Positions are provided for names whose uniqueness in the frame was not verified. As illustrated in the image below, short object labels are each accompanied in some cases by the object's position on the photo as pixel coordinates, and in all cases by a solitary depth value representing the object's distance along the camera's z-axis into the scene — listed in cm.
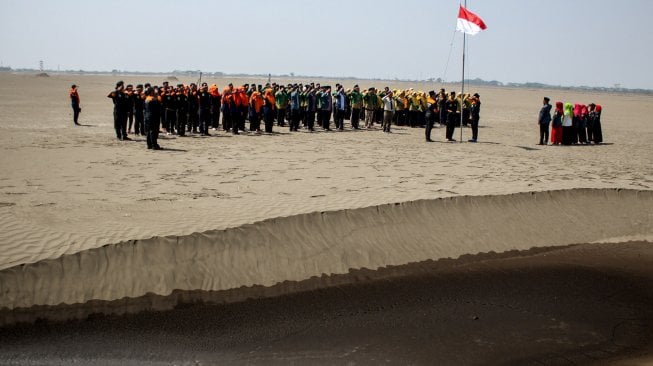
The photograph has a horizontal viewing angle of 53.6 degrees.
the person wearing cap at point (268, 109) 2217
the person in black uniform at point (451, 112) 2080
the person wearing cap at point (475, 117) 2116
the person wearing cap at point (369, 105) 2570
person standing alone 2223
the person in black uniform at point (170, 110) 1961
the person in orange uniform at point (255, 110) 2198
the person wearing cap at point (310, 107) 2370
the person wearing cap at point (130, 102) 1914
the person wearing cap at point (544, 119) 2111
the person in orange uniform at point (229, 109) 2138
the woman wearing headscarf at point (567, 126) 2161
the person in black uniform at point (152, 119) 1616
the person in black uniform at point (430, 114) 2048
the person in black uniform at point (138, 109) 1925
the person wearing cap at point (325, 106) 2411
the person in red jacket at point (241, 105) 2157
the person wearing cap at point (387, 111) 2364
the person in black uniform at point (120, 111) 1819
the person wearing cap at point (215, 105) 2163
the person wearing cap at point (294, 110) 2302
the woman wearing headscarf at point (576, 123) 2215
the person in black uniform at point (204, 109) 2059
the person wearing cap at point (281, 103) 2362
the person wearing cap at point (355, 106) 2517
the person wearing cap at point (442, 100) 2161
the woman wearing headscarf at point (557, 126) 2145
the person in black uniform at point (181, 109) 1983
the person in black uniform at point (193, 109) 2058
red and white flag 1989
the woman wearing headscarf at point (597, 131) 2255
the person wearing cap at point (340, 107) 2442
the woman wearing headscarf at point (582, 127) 2228
